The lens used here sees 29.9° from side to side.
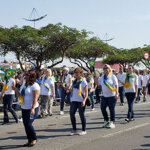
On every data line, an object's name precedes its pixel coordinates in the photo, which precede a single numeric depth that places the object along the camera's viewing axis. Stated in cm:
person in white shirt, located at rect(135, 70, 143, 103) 1591
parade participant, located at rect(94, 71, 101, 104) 1628
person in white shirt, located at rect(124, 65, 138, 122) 892
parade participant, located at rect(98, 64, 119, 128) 782
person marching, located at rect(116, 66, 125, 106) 1326
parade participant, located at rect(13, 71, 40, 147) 596
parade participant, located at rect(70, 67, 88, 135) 709
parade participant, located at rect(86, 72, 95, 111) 1268
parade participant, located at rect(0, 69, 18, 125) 897
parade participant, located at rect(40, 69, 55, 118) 1030
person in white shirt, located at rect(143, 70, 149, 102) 1708
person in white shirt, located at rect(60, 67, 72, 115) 1082
